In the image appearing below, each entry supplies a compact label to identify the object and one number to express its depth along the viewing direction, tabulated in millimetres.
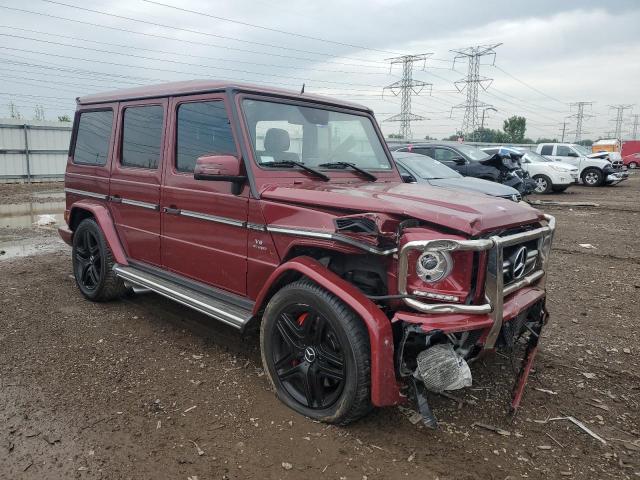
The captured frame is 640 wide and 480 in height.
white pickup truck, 20562
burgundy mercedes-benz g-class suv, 2604
